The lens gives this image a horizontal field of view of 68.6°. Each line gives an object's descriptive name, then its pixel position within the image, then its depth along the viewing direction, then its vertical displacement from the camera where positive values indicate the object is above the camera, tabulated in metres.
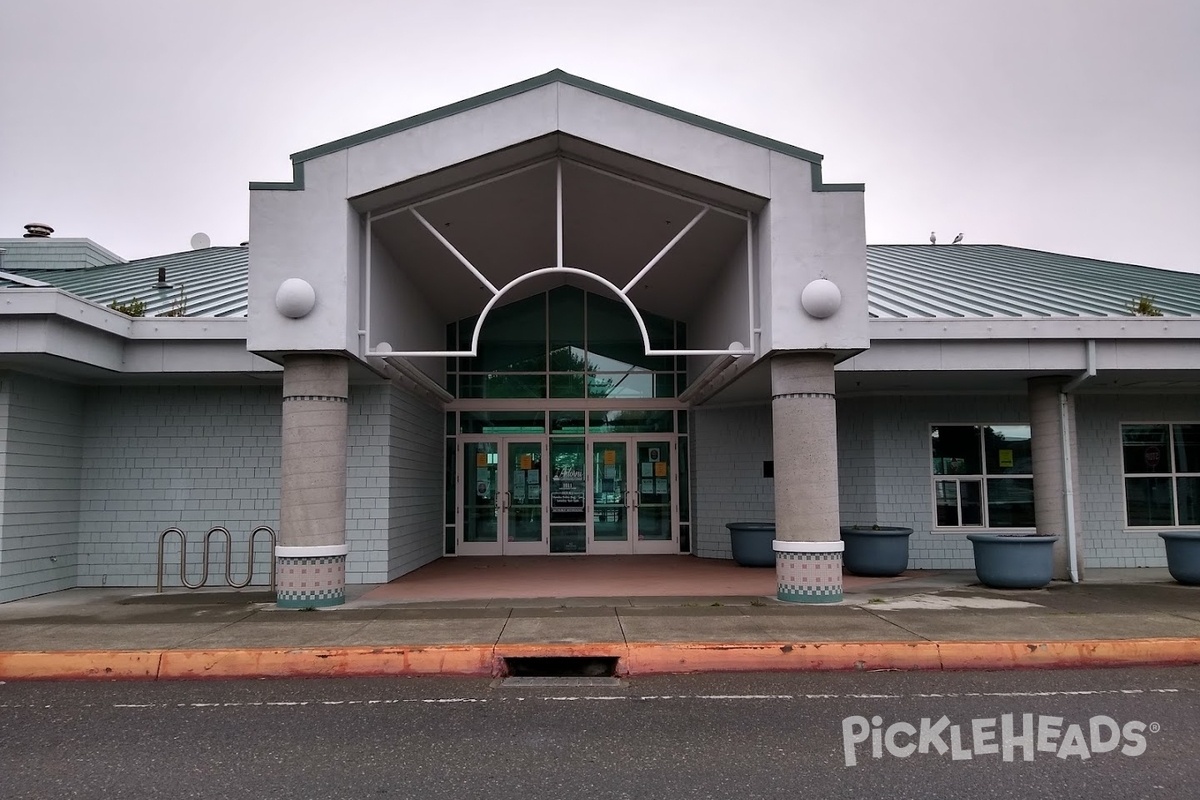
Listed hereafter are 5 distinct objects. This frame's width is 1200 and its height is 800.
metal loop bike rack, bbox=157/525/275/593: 12.95 -1.09
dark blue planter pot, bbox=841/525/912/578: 13.92 -1.17
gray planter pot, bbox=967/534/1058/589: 12.28 -1.20
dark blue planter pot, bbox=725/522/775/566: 15.41 -1.17
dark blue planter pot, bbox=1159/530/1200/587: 12.88 -1.22
